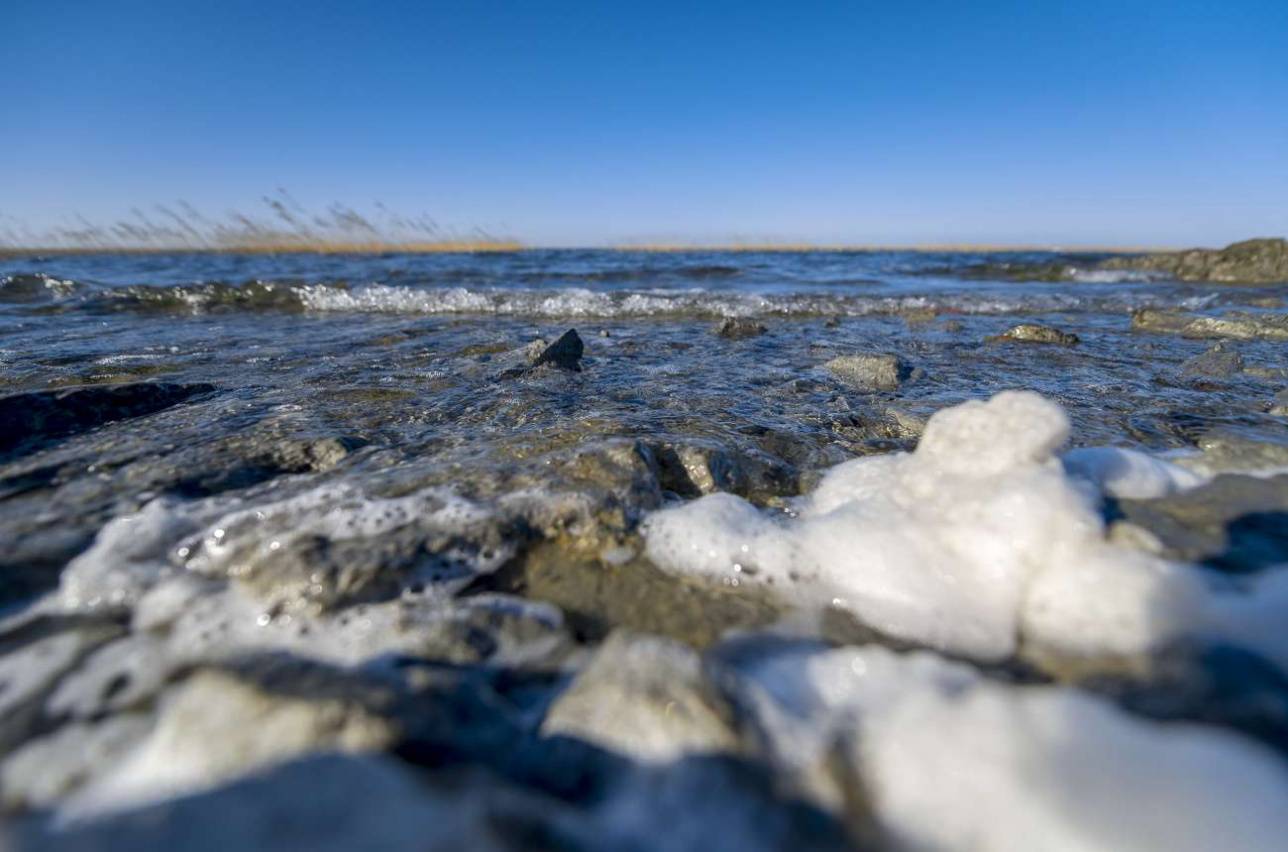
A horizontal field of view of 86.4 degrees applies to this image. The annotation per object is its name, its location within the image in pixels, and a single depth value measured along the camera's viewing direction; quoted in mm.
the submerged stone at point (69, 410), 713
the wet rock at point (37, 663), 364
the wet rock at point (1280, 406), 820
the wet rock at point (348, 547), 464
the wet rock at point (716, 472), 638
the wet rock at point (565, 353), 1146
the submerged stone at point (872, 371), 1025
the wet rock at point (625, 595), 455
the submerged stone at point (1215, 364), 1069
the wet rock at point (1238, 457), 602
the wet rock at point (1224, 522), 469
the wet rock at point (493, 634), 422
